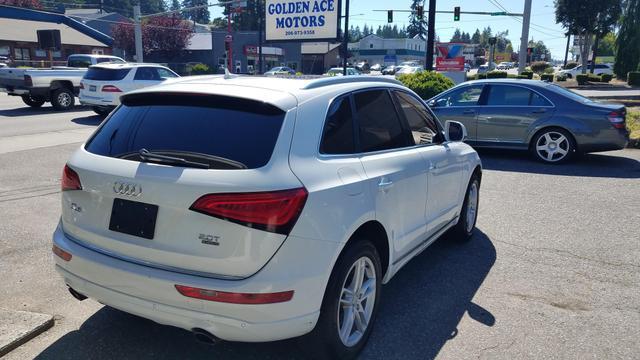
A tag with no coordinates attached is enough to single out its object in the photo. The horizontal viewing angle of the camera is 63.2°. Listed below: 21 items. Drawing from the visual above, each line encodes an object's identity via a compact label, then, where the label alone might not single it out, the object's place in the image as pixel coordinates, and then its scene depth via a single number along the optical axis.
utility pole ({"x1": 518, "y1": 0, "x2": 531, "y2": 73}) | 26.97
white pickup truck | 17.17
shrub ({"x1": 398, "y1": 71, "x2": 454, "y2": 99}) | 16.19
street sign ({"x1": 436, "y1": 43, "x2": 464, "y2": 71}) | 25.77
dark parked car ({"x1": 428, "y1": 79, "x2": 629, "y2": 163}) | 9.62
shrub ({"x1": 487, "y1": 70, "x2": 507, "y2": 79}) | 35.20
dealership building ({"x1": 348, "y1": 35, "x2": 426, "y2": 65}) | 107.00
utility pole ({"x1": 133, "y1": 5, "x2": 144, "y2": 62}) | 36.09
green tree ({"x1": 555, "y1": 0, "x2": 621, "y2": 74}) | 43.94
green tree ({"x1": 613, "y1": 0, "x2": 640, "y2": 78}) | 40.75
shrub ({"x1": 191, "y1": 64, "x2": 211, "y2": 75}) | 46.06
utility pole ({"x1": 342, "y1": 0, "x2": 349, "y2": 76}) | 24.89
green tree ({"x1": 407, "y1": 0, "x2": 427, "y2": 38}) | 146.60
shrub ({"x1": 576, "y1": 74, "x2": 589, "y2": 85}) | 40.48
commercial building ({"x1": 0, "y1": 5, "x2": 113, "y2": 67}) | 41.35
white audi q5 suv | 2.66
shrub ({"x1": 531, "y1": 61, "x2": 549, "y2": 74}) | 58.38
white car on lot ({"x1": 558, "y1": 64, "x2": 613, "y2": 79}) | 52.44
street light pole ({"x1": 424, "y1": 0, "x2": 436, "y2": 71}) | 17.25
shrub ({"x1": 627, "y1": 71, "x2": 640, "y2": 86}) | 37.72
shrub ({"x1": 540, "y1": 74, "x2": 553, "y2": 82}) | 42.97
